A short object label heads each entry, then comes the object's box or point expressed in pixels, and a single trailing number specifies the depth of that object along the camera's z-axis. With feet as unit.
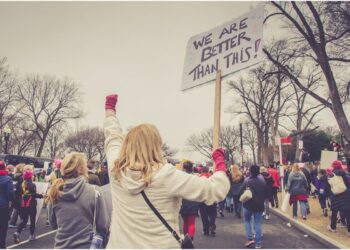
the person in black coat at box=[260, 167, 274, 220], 45.71
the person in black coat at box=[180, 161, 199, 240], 27.50
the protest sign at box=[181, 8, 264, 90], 11.82
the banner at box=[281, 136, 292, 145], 63.04
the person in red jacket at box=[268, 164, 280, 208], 51.44
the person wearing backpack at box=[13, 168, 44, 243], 30.50
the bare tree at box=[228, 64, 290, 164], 121.70
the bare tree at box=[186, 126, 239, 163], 287.36
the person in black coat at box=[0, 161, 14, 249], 23.76
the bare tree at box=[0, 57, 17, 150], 117.08
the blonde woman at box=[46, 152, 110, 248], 12.11
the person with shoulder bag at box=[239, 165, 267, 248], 28.99
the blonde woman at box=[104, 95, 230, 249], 7.63
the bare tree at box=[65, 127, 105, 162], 249.02
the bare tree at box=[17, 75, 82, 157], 155.33
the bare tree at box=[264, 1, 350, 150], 49.62
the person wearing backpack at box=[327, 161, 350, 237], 33.17
